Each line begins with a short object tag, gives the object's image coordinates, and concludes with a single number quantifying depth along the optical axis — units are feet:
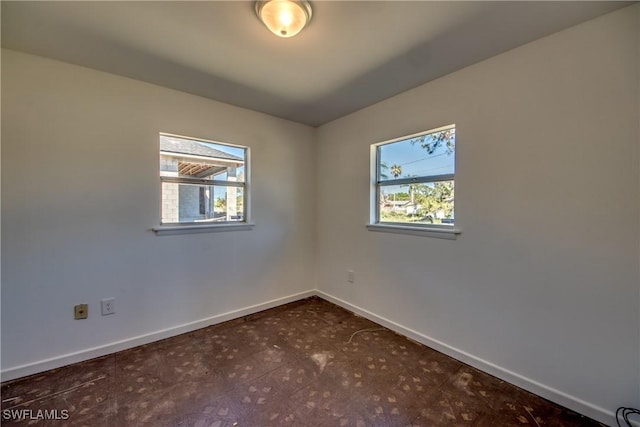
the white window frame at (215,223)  7.64
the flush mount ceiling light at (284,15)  4.41
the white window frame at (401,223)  6.91
